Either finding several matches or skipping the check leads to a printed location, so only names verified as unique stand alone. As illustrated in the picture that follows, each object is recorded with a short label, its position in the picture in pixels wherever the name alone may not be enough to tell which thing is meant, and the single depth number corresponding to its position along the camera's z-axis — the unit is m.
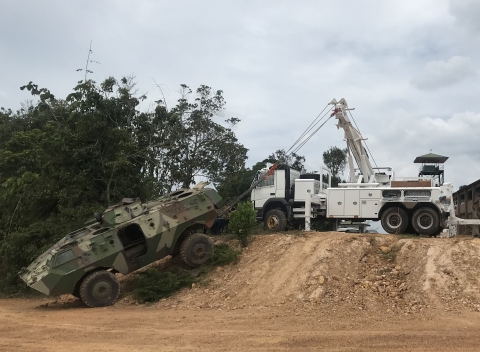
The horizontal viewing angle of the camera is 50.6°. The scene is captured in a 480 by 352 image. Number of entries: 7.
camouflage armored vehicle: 12.67
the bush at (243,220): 15.49
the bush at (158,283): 13.35
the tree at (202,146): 25.69
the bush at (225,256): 14.70
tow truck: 16.16
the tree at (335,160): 31.68
